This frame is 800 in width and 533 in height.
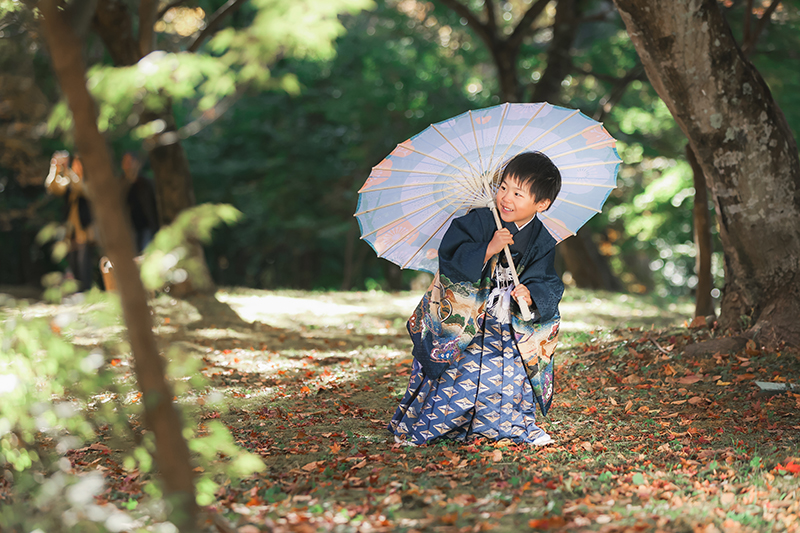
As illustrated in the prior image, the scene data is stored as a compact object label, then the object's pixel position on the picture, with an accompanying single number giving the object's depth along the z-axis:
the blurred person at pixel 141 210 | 9.30
